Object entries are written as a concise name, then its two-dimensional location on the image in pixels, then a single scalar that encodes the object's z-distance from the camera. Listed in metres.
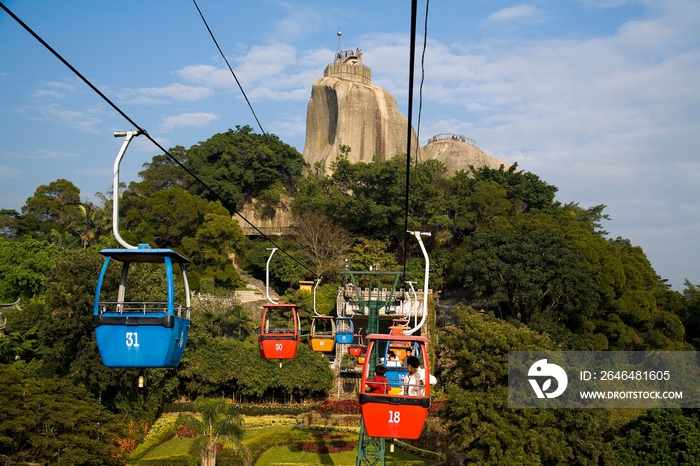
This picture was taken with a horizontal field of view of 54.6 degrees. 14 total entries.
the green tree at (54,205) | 46.91
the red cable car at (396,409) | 10.32
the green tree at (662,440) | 22.69
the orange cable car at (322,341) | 21.80
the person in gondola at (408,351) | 19.45
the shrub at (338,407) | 33.28
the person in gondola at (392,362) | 15.42
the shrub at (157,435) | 27.67
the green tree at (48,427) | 20.75
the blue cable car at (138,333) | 8.12
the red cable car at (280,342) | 16.03
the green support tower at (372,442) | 20.80
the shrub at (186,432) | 30.30
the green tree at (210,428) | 23.88
